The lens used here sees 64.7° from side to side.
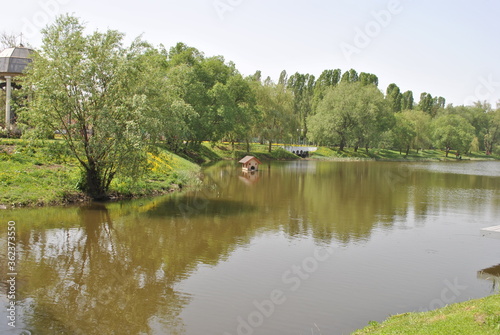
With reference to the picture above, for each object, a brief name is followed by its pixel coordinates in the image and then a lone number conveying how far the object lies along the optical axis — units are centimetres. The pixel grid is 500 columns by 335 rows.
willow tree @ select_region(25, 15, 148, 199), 2033
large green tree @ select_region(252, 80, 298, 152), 6780
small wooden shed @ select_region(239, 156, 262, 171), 4451
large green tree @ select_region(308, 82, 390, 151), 7862
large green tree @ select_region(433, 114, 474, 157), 9462
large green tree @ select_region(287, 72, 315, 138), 9975
